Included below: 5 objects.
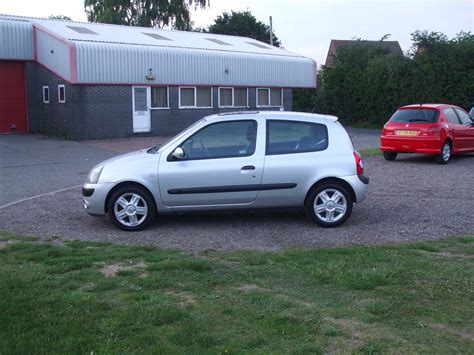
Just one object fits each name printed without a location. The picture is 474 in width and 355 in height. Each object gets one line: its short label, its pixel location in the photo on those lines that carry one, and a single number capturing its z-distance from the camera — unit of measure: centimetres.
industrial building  2445
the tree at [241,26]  5447
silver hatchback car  805
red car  1527
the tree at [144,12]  4594
